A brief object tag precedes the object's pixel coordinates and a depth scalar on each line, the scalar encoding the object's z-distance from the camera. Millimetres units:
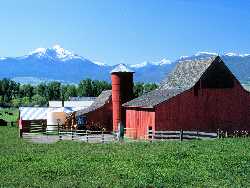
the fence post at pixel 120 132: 42469
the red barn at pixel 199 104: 45188
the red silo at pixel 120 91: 55125
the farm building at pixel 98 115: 60125
